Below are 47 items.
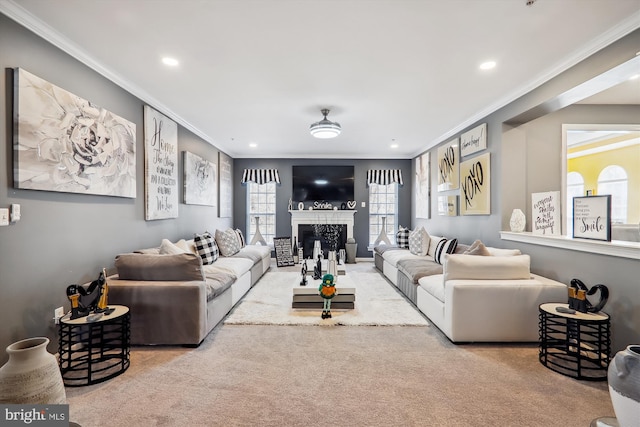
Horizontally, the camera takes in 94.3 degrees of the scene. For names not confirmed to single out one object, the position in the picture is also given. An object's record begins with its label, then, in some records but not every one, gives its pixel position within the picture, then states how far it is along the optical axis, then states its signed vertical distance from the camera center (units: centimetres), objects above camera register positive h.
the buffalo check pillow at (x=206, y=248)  443 -55
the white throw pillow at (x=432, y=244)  511 -55
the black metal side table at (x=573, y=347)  224 -116
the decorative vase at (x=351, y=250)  728 -93
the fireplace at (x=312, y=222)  745 -25
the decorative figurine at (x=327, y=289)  343 -90
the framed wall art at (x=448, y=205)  509 +13
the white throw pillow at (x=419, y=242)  534 -55
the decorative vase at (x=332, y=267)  396 -74
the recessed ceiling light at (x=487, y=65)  282 +143
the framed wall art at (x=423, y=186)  640 +60
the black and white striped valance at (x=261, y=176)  754 +92
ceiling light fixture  424 +122
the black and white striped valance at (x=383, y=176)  761 +93
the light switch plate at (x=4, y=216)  204 -3
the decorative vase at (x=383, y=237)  777 -65
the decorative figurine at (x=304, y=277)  394 -89
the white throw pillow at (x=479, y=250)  333 -43
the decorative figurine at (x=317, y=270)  424 -83
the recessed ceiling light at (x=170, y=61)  278 +143
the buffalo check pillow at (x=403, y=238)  628 -55
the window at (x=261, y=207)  783 +14
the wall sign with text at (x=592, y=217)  253 -4
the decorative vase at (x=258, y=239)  758 -69
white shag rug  336 -124
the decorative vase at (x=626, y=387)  95 -58
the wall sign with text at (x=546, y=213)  323 +0
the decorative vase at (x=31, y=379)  133 -77
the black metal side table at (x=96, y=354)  216 -118
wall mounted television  751 +76
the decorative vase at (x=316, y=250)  543 -71
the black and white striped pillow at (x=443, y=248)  442 -54
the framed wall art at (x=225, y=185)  661 +62
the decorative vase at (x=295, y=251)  720 -95
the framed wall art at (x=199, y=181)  484 +57
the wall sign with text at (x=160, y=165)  374 +64
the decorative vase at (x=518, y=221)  361 -10
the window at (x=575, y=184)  709 +70
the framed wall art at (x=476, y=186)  410 +40
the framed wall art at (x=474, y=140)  418 +108
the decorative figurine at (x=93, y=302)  224 -68
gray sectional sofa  271 -79
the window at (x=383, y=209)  781 +9
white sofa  279 -80
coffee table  377 -110
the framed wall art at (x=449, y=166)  502 +83
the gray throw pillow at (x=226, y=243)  521 -55
